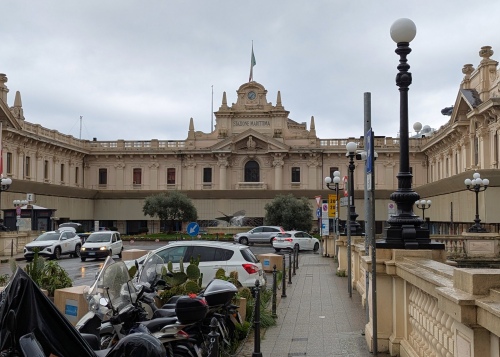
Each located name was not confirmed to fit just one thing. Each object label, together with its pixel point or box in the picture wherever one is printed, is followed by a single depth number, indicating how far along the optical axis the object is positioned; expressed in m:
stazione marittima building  60.38
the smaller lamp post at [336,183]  29.00
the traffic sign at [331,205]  30.98
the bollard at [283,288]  15.38
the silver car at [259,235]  42.94
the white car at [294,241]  36.41
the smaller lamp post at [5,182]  32.38
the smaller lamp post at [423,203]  40.34
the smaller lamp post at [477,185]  29.59
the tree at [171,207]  56.62
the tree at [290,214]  52.22
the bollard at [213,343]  5.21
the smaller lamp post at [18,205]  38.14
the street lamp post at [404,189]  8.75
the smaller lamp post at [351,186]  20.47
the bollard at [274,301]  12.07
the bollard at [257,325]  8.23
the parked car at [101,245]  29.44
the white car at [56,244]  29.98
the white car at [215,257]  14.84
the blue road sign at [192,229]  21.67
